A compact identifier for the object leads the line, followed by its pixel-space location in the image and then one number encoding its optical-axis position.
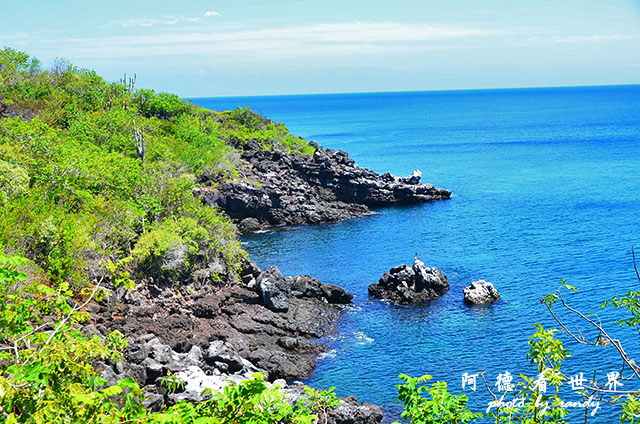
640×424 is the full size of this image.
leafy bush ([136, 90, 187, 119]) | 92.94
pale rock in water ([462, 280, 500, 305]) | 47.09
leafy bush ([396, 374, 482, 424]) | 13.60
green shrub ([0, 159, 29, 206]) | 39.78
